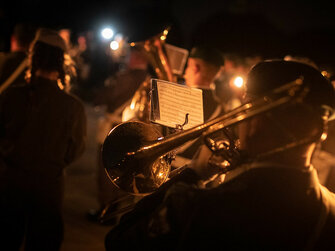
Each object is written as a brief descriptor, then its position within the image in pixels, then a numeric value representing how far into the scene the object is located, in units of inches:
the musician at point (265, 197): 51.7
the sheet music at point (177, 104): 83.0
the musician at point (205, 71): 148.6
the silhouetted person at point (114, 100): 195.3
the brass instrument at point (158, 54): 135.3
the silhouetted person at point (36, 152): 104.5
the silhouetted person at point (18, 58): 141.9
